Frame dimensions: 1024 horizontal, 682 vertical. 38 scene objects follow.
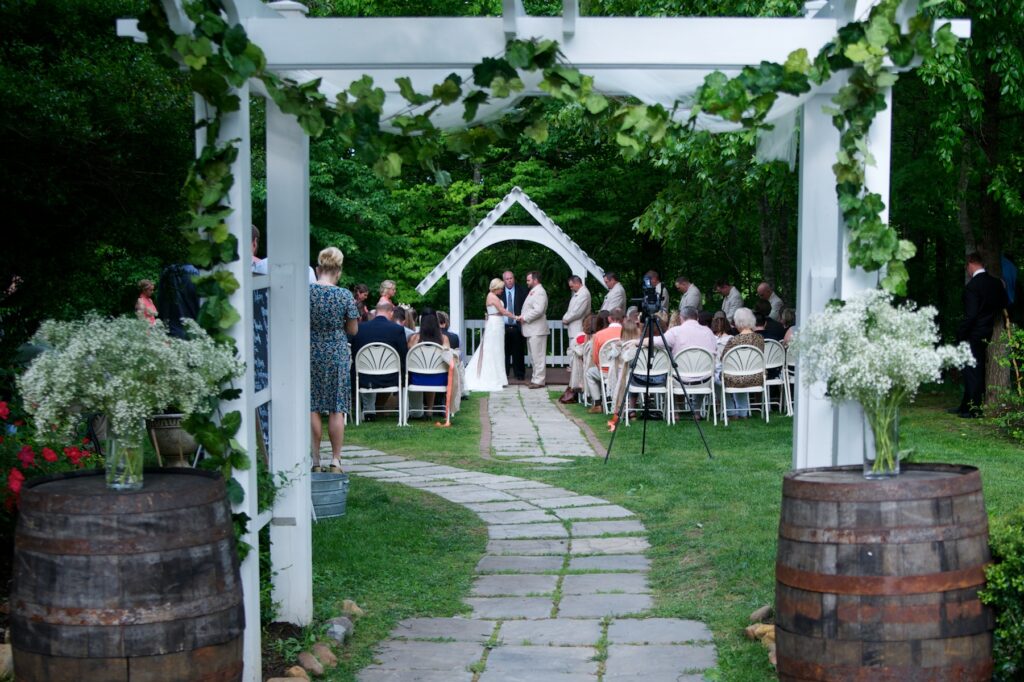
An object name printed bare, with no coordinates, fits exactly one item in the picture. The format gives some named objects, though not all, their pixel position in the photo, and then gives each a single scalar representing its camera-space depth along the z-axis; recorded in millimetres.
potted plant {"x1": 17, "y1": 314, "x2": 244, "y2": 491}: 3148
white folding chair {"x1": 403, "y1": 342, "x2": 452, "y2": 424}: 12055
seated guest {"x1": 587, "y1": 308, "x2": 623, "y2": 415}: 12719
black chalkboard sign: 4594
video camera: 8969
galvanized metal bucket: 6875
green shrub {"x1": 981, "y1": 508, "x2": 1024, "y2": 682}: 3057
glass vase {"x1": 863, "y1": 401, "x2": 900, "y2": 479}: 3324
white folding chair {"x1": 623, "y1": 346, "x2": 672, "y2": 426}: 11500
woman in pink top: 9463
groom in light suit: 16688
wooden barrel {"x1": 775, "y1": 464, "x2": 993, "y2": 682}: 3008
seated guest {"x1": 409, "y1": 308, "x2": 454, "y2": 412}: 12742
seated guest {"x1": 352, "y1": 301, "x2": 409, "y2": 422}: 12031
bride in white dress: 16672
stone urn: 6129
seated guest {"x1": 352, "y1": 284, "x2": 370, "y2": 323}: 14617
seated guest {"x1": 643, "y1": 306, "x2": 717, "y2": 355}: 11695
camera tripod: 9070
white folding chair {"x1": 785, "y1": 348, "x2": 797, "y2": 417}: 12188
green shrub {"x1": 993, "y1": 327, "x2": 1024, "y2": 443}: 9914
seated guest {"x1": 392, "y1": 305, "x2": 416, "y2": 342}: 13484
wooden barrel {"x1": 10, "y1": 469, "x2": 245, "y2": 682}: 2908
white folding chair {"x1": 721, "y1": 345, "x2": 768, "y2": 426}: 11695
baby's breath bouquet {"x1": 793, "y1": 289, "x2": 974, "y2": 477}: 3242
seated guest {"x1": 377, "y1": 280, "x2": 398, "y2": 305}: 12977
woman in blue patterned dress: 7629
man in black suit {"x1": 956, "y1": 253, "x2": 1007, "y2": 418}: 11883
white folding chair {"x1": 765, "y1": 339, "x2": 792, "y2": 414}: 12078
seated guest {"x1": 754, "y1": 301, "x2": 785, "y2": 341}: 13055
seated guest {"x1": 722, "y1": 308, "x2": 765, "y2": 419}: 11734
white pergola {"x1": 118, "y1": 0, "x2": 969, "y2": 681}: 3855
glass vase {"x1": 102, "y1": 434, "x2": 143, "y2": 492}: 3178
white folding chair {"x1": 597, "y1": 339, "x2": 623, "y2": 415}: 12117
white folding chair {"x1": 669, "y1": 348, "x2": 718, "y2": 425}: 11430
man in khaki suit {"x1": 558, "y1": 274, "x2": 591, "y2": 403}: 17297
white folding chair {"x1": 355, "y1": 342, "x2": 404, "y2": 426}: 11969
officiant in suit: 17822
